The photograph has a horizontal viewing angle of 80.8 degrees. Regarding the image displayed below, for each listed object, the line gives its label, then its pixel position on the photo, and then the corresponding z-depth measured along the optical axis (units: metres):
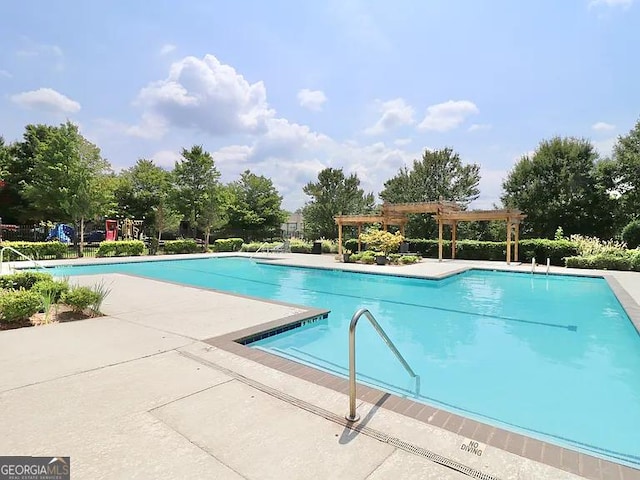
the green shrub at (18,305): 5.28
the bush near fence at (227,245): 24.28
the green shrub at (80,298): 5.90
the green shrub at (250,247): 24.97
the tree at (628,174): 20.55
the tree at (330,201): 27.27
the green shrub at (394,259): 16.10
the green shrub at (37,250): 16.26
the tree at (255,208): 32.12
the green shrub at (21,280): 6.73
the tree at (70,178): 18.53
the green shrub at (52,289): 6.07
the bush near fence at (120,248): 18.95
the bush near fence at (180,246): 21.77
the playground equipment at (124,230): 23.33
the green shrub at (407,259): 16.25
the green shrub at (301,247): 23.67
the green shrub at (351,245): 21.79
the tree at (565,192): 22.14
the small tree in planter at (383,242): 15.89
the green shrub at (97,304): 6.11
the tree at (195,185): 24.72
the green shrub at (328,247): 23.84
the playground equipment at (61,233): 24.42
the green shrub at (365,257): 16.52
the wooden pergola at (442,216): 16.27
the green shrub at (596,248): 15.00
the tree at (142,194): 28.42
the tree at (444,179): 24.83
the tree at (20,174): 26.02
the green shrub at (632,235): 16.89
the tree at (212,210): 24.62
